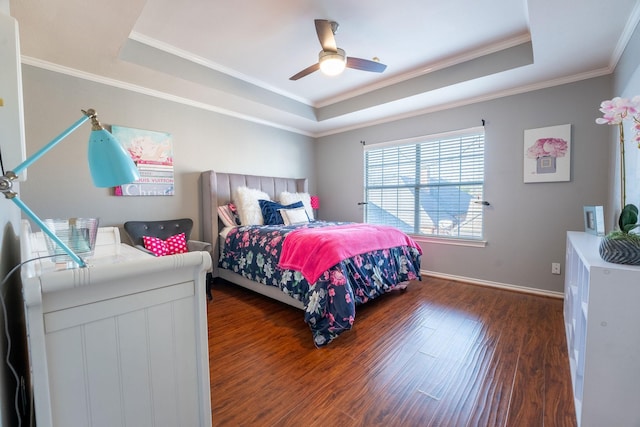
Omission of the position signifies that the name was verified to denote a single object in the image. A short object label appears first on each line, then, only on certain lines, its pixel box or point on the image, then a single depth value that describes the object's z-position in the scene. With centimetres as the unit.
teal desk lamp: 77
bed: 205
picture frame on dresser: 210
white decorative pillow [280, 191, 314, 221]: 398
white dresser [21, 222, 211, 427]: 66
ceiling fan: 204
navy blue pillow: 349
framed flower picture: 275
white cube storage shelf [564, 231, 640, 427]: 114
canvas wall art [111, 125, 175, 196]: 283
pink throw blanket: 215
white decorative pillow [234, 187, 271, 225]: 344
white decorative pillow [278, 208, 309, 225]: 352
